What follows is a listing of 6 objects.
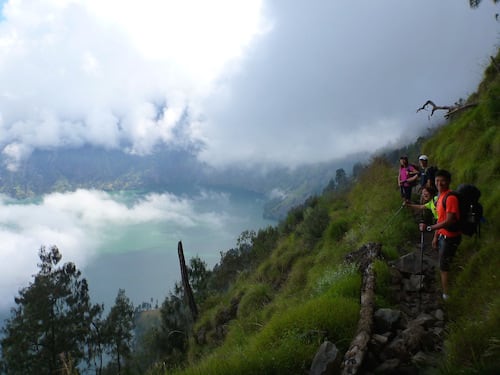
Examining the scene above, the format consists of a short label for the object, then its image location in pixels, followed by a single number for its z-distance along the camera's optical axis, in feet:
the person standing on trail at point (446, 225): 17.76
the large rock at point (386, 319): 15.81
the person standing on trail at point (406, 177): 34.12
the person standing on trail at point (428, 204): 22.96
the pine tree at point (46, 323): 124.88
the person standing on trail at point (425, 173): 29.38
